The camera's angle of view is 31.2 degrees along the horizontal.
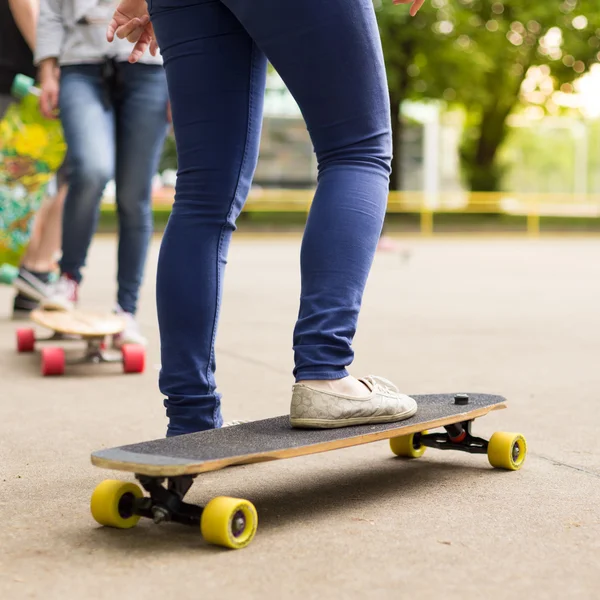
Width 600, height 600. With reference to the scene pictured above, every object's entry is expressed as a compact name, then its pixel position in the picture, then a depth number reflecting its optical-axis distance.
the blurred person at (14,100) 5.46
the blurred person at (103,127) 4.63
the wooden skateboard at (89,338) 4.30
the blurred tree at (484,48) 23.69
